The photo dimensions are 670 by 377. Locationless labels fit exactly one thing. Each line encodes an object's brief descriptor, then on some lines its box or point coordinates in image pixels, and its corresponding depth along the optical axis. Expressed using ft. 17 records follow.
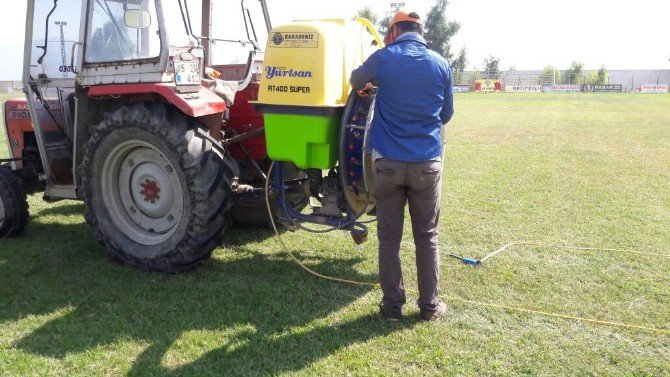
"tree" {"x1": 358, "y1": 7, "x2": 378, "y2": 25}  178.32
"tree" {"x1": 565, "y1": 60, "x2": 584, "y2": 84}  226.97
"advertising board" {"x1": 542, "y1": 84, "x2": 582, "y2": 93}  187.73
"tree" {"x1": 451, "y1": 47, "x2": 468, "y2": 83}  229.88
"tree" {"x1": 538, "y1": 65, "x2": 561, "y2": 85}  215.51
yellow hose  12.53
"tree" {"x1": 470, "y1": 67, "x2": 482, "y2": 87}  215.72
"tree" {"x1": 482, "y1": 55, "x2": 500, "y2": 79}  222.69
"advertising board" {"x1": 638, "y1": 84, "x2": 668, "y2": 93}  189.67
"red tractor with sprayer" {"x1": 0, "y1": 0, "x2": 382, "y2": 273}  13.73
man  12.11
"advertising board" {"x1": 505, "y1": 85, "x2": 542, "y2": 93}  193.16
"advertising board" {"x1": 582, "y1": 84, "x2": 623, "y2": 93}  188.24
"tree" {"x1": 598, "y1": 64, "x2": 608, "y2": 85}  227.20
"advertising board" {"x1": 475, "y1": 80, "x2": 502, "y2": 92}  191.42
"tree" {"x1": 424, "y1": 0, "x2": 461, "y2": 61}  218.59
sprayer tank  13.32
